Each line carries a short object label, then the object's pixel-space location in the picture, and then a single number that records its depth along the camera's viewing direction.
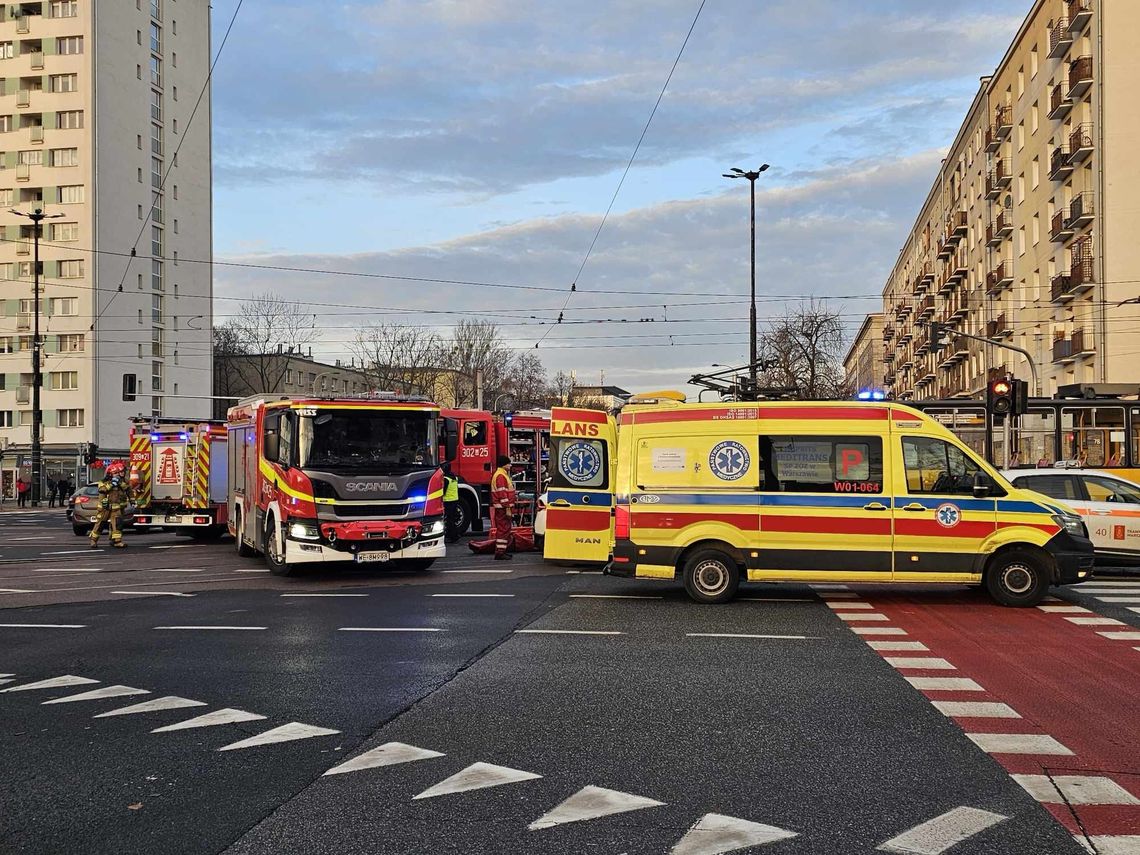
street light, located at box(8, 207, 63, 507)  48.00
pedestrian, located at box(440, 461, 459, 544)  25.34
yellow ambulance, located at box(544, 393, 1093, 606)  13.15
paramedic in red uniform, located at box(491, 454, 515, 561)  20.86
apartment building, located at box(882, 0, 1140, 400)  40.34
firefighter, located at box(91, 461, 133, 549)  23.73
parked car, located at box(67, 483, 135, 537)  30.38
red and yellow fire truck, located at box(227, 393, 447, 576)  16.47
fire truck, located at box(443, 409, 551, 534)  26.86
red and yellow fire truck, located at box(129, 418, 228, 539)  25.66
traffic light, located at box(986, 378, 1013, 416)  21.70
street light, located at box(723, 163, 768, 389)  32.41
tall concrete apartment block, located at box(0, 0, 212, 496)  67.88
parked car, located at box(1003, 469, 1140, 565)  16.80
